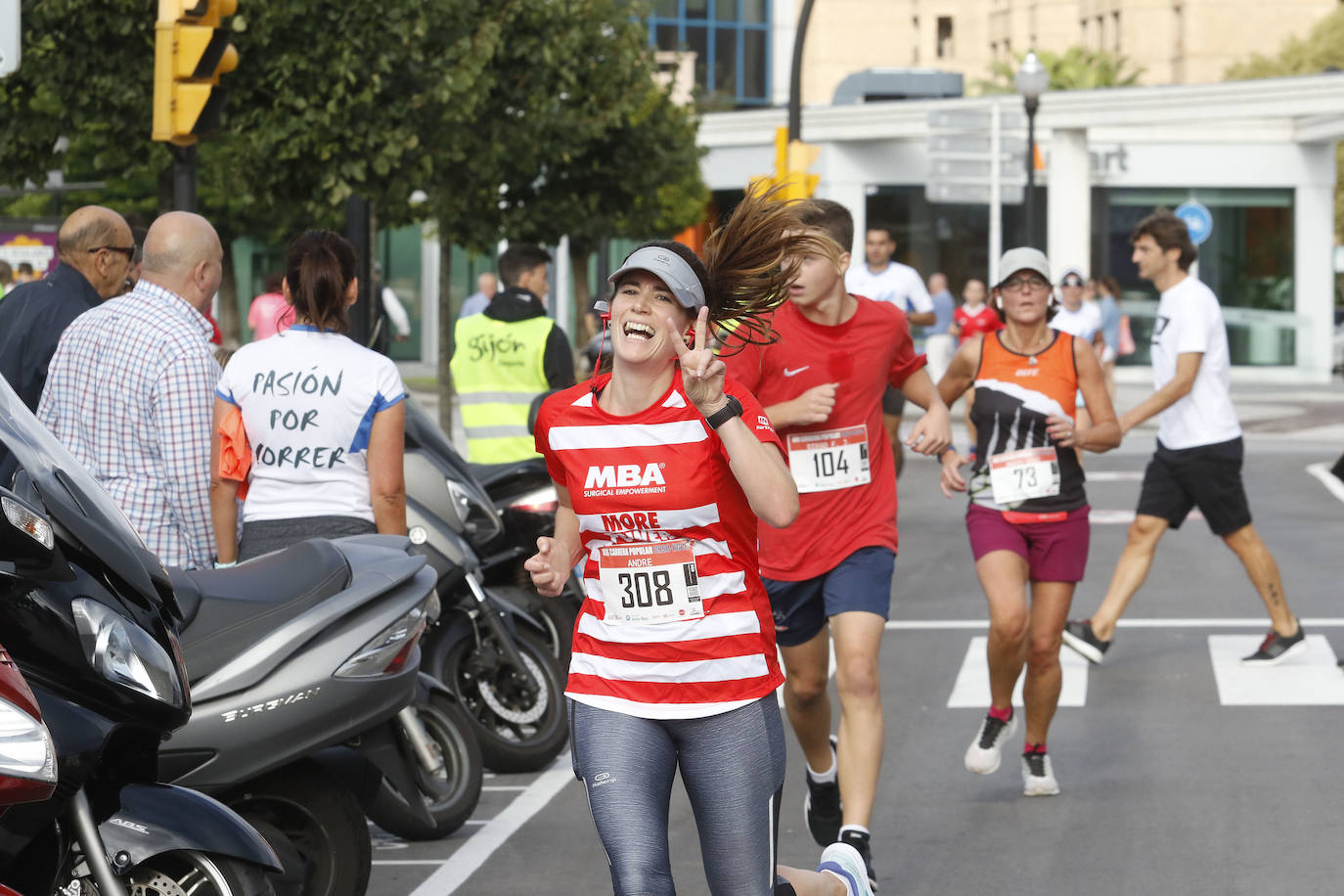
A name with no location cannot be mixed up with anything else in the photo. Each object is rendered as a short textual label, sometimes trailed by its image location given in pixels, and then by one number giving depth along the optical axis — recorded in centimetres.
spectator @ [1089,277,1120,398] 4951
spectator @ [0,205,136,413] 1257
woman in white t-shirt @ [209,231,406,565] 1087
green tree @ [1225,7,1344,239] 11330
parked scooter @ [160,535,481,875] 861
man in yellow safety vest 1663
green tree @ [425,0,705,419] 3316
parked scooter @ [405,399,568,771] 1303
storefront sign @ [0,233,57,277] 3912
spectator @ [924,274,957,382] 4340
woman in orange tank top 1267
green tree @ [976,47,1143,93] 12046
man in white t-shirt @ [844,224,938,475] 2736
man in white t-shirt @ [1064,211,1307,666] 1702
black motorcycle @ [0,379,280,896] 605
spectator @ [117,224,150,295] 1398
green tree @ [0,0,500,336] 2086
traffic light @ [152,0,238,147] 1566
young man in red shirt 1055
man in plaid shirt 1061
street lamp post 4420
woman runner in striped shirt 735
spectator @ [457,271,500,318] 3896
